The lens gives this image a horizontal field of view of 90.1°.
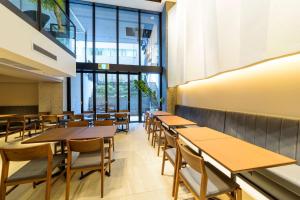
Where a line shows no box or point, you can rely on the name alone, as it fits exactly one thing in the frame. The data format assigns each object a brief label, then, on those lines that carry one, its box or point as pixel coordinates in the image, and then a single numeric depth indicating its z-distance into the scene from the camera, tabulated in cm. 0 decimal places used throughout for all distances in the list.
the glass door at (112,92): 712
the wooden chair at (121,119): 524
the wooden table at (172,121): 322
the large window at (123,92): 725
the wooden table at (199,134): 207
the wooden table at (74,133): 223
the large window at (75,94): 691
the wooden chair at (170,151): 205
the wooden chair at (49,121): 468
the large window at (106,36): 692
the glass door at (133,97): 736
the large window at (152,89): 748
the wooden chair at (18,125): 470
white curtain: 190
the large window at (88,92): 695
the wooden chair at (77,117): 492
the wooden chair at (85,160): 189
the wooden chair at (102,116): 518
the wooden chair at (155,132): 377
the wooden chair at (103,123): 335
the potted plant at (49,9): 318
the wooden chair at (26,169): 163
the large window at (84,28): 663
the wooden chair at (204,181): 128
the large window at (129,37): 717
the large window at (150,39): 744
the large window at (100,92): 703
